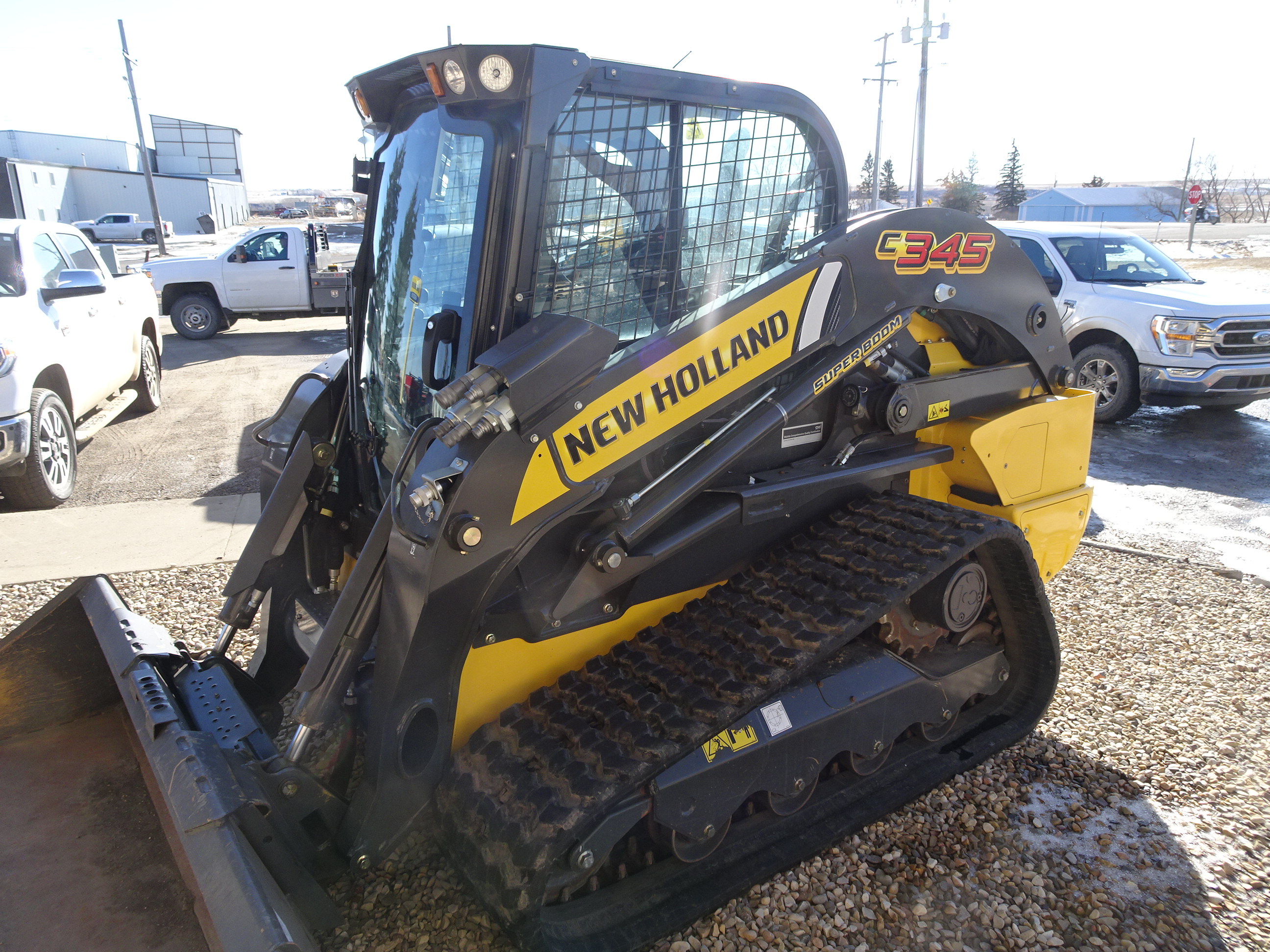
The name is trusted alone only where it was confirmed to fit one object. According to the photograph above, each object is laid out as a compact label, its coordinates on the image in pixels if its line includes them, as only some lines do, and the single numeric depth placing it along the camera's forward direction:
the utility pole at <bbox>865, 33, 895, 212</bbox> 30.80
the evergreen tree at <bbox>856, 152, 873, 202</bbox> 45.48
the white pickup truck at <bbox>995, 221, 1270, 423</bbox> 8.32
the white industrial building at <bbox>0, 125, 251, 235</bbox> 41.00
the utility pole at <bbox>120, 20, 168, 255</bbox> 26.61
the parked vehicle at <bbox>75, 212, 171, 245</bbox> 37.69
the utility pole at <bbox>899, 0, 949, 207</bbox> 22.95
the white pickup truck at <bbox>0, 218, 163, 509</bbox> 6.21
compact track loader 2.33
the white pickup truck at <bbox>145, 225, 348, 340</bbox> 14.81
